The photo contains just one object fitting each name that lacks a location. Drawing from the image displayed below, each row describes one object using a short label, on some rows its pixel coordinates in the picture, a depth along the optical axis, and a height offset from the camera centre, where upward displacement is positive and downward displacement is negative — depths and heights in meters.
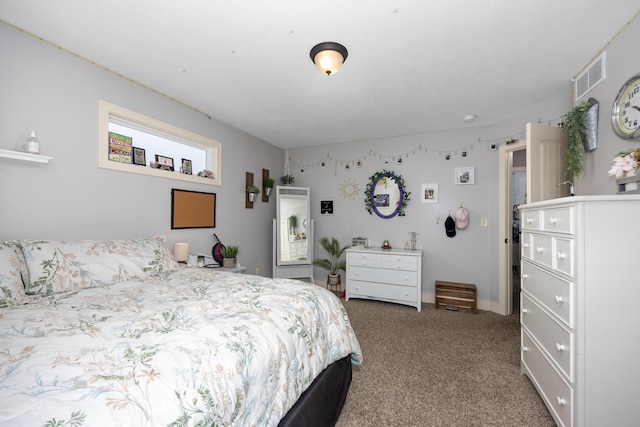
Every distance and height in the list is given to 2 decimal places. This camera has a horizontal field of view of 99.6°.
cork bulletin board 3.03 +0.06
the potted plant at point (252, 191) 4.09 +0.36
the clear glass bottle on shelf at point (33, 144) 1.91 +0.49
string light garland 3.54 +0.98
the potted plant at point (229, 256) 3.27 -0.51
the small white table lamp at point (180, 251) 2.87 -0.39
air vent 2.08 +1.16
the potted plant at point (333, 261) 4.55 -0.79
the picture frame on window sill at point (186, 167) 3.23 +0.57
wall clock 1.72 +0.72
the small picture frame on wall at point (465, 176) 3.86 +0.59
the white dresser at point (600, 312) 1.29 -0.46
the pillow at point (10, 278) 1.42 -0.36
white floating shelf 1.75 +0.39
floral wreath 4.23 +0.43
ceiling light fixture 1.96 +1.17
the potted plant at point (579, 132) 2.13 +0.69
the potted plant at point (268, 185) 4.48 +0.50
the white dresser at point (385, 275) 3.71 -0.85
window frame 2.38 +0.83
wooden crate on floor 3.61 -1.08
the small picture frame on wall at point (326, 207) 4.79 +0.15
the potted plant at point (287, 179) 4.87 +0.65
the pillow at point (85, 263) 1.65 -0.34
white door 2.29 +0.47
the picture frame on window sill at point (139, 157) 2.75 +0.59
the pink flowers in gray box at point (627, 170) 1.52 +0.28
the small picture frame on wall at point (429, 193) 4.07 +0.35
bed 0.71 -0.47
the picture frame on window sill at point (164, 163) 2.96 +0.58
